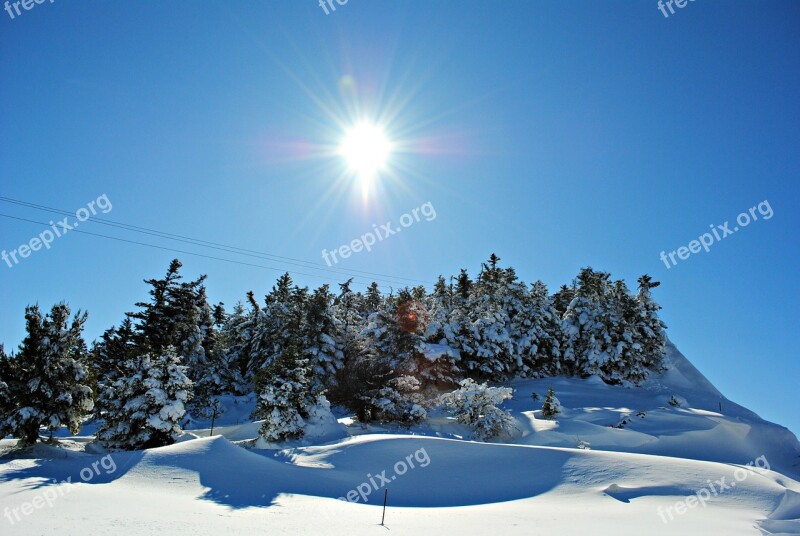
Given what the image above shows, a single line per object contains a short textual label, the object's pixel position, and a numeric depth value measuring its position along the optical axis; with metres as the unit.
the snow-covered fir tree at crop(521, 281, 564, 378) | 43.38
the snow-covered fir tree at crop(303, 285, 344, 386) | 33.94
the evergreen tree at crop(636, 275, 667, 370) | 45.44
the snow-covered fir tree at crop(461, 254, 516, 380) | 39.19
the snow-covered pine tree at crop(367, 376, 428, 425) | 26.00
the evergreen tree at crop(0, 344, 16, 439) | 18.81
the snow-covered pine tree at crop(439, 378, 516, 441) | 24.61
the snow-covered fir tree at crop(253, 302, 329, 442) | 21.06
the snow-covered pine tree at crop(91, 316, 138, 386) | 30.77
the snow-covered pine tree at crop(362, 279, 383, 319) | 60.44
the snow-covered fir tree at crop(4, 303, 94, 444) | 19.31
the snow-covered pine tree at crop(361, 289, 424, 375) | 30.98
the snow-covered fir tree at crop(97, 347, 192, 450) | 19.92
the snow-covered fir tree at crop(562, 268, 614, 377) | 42.16
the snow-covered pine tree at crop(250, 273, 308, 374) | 37.56
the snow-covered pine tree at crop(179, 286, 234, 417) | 35.34
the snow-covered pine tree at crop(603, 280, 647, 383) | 42.00
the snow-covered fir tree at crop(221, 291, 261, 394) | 42.41
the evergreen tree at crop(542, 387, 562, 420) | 28.56
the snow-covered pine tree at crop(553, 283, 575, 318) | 58.09
